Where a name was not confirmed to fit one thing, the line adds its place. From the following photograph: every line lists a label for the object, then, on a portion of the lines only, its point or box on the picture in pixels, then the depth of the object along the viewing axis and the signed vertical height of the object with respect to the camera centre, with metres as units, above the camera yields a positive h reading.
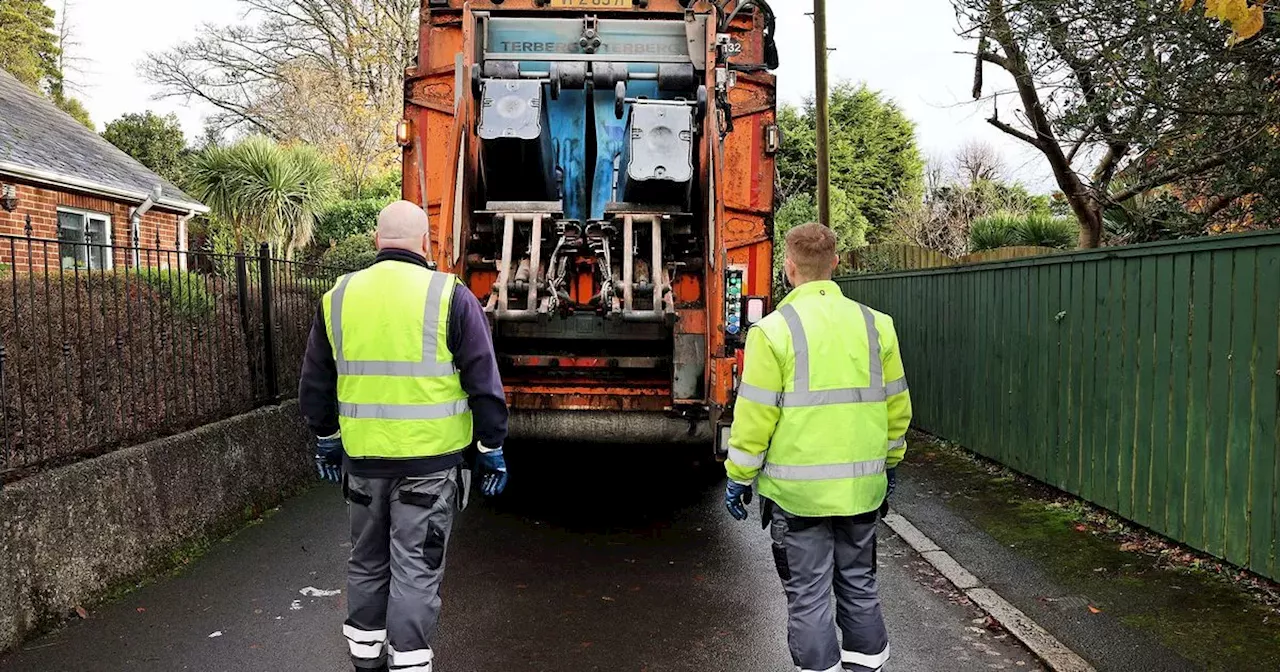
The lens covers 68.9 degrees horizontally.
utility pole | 13.36 +2.37
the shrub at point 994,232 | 14.91 +0.69
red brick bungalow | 12.58 +1.41
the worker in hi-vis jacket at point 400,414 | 3.24 -0.48
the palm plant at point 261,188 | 16.39 +1.61
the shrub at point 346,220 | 20.25 +1.26
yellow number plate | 6.14 +1.80
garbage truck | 5.29 +0.52
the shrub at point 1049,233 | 14.10 +0.62
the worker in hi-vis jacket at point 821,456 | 3.09 -0.61
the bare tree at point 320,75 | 25.55 +6.36
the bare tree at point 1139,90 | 6.03 +1.33
